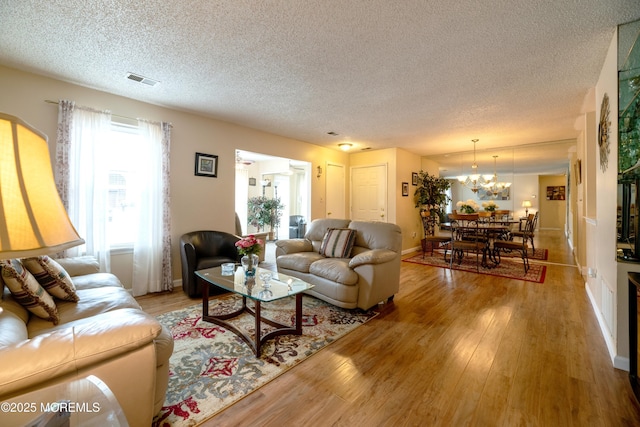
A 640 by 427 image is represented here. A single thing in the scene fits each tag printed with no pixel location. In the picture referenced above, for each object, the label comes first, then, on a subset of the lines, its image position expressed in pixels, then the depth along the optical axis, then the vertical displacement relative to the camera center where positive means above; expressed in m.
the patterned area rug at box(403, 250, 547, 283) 4.41 -0.96
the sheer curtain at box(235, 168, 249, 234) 7.92 +0.63
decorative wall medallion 2.20 +0.74
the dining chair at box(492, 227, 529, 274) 4.60 -0.53
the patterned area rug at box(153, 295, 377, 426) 1.59 -1.11
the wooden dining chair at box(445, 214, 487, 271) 4.65 -0.40
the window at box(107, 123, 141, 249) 3.37 +0.37
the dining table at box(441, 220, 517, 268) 4.94 -0.29
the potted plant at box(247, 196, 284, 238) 8.13 +0.10
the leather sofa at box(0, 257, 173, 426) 0.92 -0.57
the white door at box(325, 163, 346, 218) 6.29 +0.59
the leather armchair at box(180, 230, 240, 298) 3.35 -0.56
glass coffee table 2.11 -0.65
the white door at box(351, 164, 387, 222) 6.21 +0.55
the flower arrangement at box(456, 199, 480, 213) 5.23 +0.19
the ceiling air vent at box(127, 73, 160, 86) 2.81 +1.48
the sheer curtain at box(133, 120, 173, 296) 3.50 -0.04
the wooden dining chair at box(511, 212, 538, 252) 5.18 -0.22
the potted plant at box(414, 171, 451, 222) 6.70 +0.56
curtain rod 2.90 +1.24
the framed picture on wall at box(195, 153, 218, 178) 4.07 +0.77
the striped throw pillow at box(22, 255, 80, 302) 1.74 -0.45
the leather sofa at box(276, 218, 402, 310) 2.83 -0.59
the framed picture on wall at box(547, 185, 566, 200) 8.19 +0.79
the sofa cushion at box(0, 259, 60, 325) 1.45 -0.46
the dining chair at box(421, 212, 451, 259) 6.25 -0.39
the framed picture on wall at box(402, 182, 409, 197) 6.29 +0.65
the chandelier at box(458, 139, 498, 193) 6.40 +0.94
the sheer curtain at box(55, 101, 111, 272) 2.94 +0.47
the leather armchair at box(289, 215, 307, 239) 8.33 -0.38
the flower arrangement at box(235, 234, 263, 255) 2.55 -0.31
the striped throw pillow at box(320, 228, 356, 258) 3.43 -0.37
